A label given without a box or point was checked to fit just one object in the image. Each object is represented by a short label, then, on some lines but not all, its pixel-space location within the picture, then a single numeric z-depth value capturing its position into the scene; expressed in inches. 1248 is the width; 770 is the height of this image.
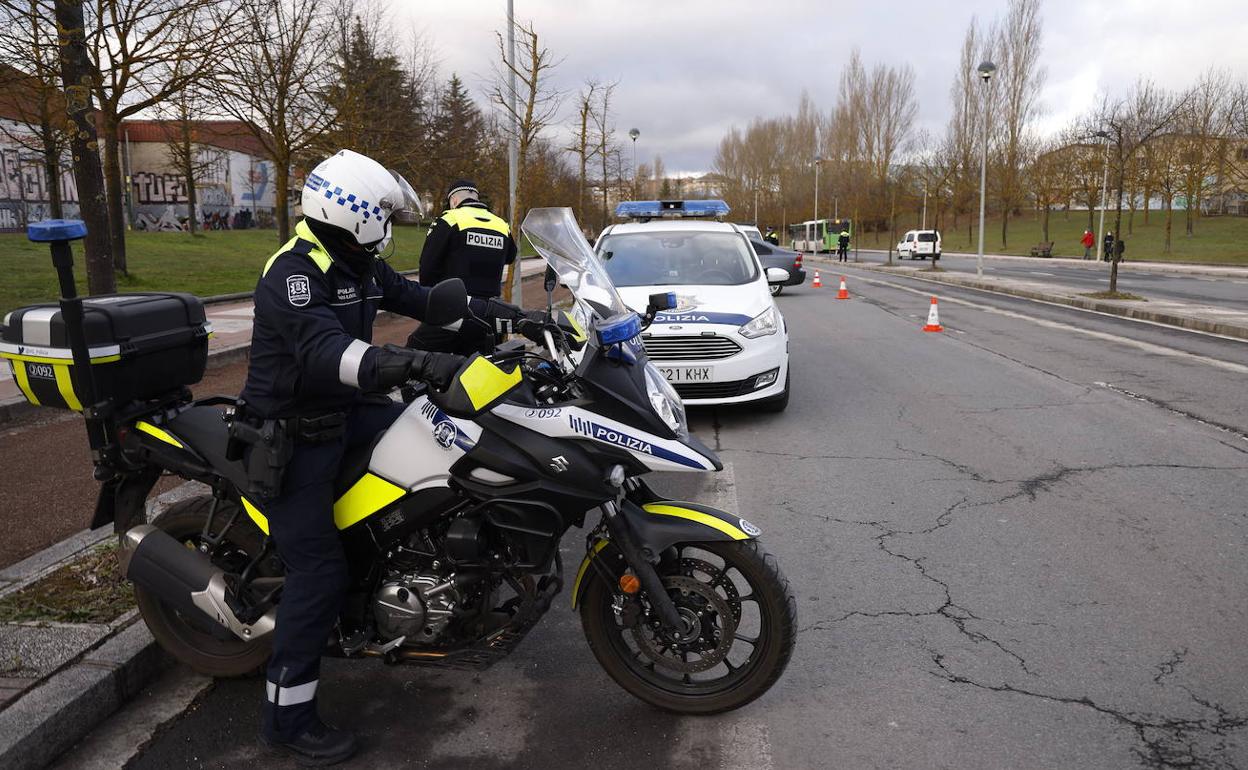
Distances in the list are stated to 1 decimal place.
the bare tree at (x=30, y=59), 361.7
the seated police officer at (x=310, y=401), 112.1
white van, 2155.5
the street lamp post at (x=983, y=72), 1198.9
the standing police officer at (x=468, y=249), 237.9
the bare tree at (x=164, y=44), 388.5
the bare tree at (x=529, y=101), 639.1
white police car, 302.8
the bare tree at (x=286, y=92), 674.2
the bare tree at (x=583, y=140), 942.9
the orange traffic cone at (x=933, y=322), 593.0
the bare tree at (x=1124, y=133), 833.5
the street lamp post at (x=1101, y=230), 1726.1
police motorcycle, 114.7
